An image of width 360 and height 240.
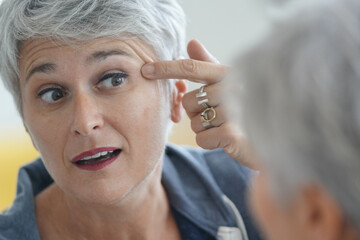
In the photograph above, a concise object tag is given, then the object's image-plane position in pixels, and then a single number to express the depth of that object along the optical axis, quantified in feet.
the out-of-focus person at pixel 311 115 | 2.61
